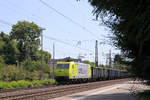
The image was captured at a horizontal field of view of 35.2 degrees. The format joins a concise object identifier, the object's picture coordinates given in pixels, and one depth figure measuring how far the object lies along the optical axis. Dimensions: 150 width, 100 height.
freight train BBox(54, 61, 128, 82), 28.47
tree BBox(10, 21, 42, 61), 60.69
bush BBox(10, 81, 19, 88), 25.38
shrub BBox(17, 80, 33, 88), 26.12
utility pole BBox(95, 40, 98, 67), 49.52
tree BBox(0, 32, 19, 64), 61.31
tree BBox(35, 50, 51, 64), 77.90
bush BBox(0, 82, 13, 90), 23.09
